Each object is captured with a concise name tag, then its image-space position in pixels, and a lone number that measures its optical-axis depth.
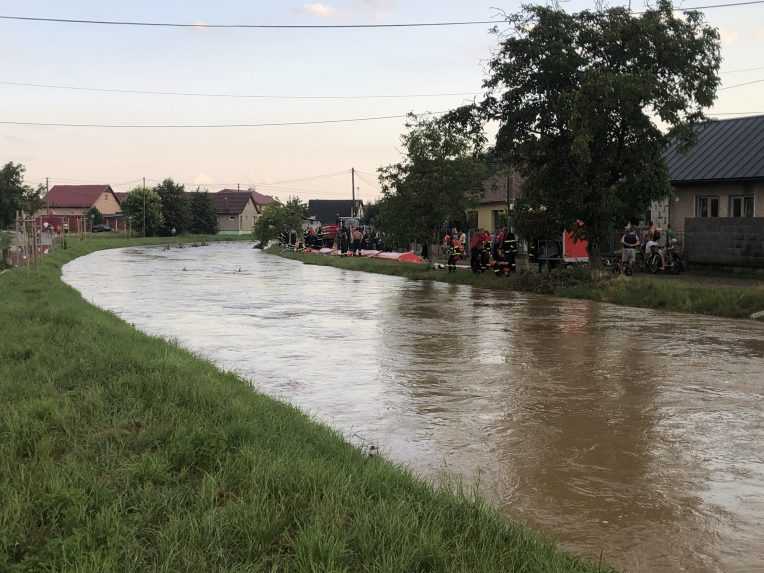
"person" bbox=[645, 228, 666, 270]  24.09
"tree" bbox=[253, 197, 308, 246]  63.19
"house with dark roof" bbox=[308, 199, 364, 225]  109.62
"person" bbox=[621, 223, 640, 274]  22.97
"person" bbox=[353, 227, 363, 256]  42.58
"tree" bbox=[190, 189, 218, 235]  97.62
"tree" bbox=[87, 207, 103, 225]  96.64
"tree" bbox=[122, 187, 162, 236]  83.19
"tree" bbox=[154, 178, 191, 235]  89.75
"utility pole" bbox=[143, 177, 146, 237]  83.29
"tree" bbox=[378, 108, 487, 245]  29.17
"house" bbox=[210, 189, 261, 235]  124.88
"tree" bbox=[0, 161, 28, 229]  59.72
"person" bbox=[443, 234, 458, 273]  27.45
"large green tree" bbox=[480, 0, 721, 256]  18.84
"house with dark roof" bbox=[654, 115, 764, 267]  22.61
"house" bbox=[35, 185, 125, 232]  97.59
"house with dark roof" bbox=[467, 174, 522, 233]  42.97
